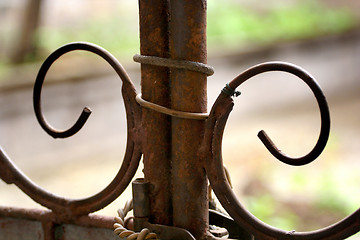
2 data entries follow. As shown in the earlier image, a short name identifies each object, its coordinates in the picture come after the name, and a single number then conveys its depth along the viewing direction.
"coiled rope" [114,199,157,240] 0.86
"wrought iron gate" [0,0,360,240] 0.84
